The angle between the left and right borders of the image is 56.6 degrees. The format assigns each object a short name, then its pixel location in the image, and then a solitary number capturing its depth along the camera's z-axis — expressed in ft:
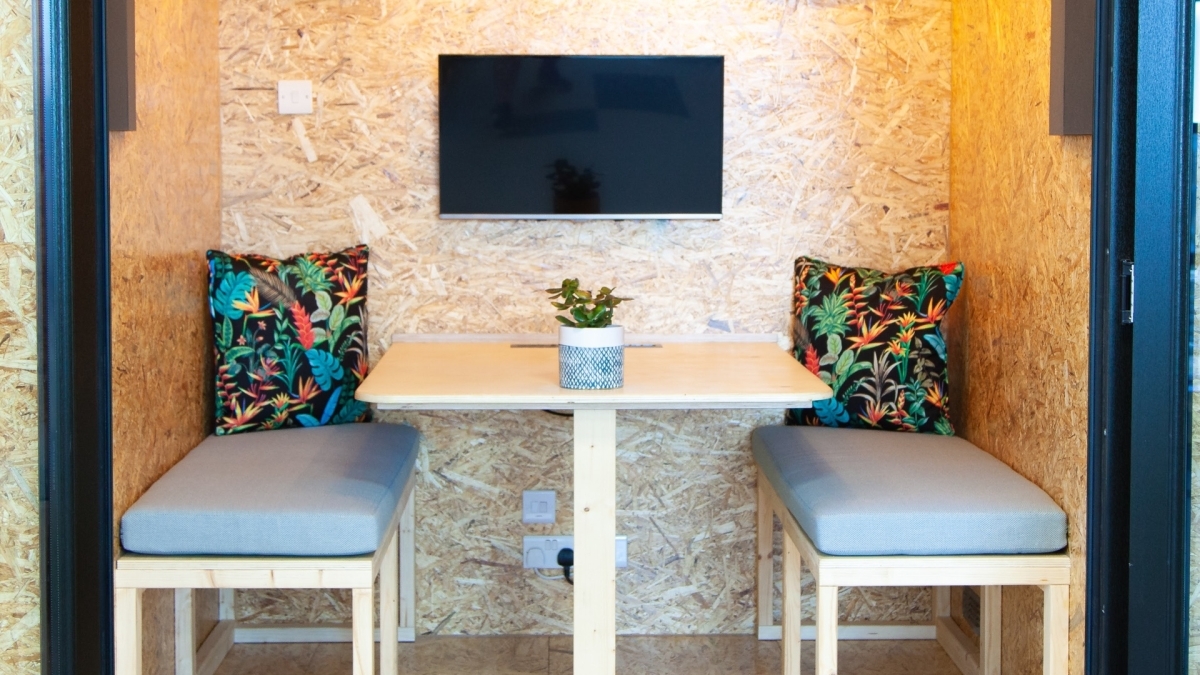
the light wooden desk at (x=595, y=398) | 6.76
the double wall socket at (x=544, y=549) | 9.80
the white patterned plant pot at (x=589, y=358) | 6.92
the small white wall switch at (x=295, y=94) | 9.40
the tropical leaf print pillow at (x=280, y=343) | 8.75
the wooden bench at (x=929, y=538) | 6.91
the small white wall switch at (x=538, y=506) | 9.76
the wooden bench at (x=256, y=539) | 6.83
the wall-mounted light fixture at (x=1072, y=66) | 6.60
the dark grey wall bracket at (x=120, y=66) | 7.03
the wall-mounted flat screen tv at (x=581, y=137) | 9.36
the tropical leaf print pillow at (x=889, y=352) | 8.82
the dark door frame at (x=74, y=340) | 6.26
